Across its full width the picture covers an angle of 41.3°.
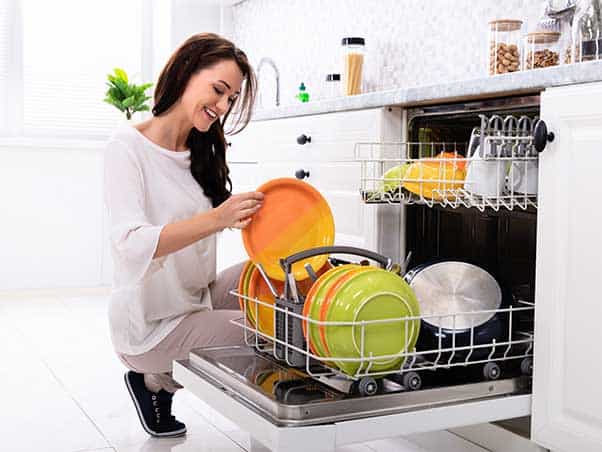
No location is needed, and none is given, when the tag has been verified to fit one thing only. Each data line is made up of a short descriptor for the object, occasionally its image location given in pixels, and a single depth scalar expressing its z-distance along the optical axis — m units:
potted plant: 4.53
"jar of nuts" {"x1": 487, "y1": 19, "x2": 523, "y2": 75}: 2.19
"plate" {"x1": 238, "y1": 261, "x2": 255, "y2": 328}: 1.66
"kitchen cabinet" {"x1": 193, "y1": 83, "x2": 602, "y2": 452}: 1.33
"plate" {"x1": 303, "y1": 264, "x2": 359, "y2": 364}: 1.32
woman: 1.93
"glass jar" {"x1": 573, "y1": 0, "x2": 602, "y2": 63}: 1.82
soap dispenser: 3.39
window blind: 4.71
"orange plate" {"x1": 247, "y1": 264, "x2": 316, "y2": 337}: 1.64
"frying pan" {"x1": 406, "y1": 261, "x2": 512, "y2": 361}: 1.51
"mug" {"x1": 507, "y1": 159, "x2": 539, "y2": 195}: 1.50
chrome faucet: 3.67
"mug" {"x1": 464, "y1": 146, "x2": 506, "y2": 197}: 1.46
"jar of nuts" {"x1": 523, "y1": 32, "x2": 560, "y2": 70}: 2.06
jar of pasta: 3.03
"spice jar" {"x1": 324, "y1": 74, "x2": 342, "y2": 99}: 3.19
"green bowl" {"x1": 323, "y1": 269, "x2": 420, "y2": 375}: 1.29
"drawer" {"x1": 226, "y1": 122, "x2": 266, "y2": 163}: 2.87
